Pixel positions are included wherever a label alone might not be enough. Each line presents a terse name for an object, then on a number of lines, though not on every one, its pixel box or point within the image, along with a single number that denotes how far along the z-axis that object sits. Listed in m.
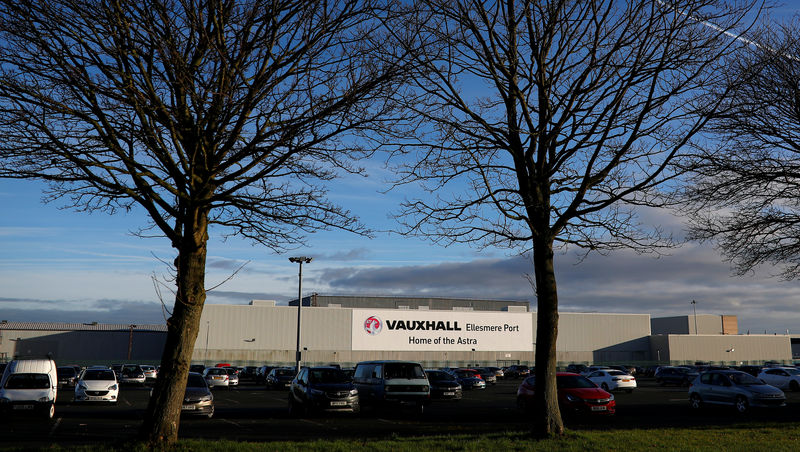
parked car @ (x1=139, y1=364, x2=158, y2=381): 50.03
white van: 20.62
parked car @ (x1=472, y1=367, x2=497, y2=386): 53.82
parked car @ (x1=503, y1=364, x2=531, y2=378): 65.56
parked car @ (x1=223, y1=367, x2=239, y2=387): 46.19
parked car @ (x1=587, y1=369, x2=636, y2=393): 38.66
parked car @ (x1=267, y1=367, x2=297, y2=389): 43.25
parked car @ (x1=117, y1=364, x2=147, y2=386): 45.94
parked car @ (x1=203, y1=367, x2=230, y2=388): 44.34
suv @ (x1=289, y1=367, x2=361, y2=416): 21.06
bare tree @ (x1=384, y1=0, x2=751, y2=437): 13.15
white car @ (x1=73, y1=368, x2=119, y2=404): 26.72
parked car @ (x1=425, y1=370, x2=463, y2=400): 30.41
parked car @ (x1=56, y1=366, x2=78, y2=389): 42.56
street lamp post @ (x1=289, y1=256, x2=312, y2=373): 44.66
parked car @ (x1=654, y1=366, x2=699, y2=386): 49.91
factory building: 69.75
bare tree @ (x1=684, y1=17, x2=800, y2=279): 17.58
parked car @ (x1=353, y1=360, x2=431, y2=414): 22.09
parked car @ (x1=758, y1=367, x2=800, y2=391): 40.97
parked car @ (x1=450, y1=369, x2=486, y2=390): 45.59
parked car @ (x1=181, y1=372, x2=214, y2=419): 20.03
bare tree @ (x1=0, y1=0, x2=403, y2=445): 9.63
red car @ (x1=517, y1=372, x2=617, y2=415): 20.66
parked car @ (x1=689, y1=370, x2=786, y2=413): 23.67
